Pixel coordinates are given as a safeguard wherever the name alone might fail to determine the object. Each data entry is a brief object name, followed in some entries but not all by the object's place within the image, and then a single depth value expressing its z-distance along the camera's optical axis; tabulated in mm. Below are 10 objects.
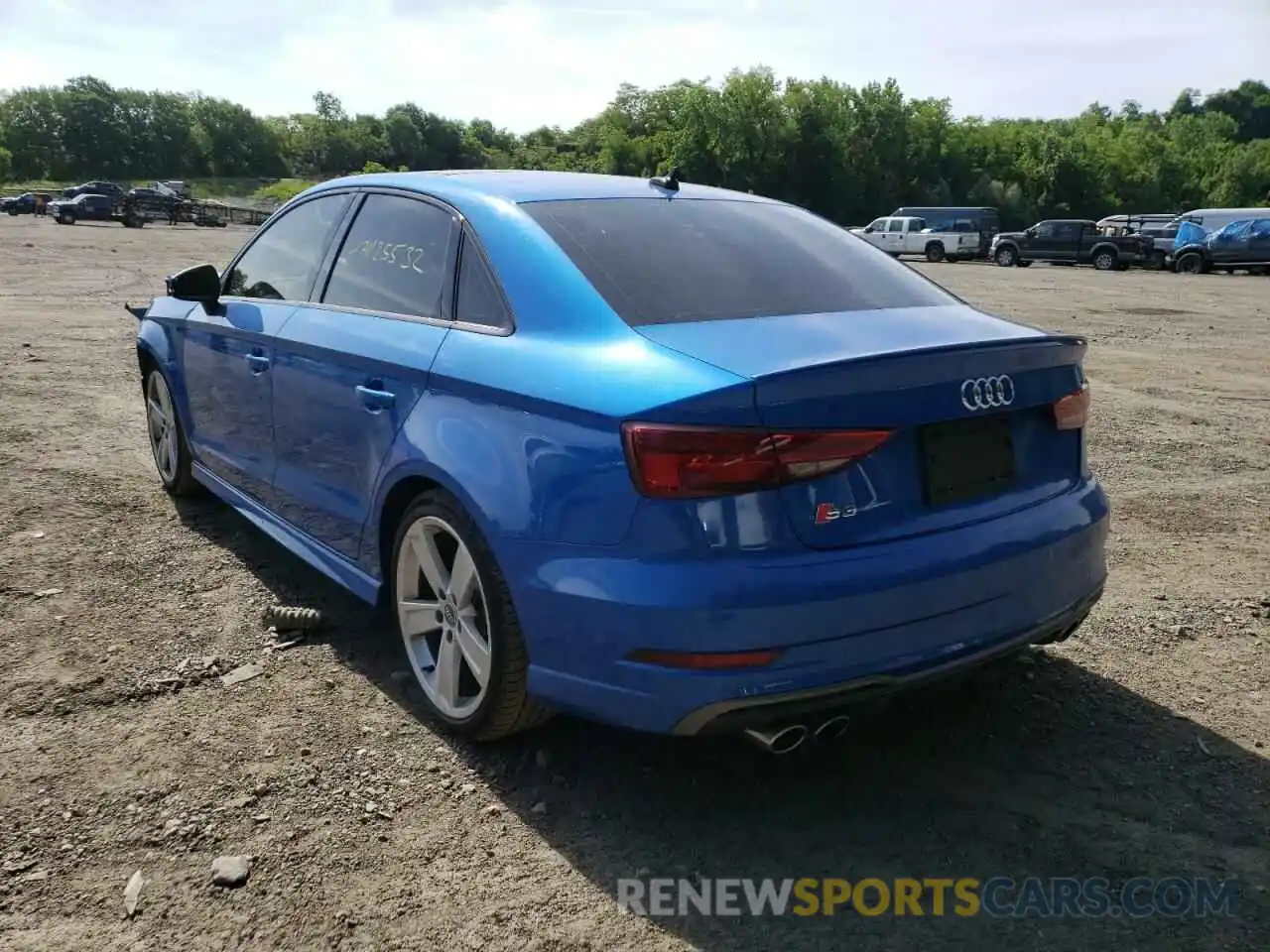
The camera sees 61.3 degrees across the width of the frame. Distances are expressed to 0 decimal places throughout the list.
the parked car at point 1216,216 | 32656
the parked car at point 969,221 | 41000
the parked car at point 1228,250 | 30562
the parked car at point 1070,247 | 34312
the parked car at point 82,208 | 52438
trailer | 53719
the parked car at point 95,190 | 59656
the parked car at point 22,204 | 64750
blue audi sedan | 2424
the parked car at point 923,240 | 40750
